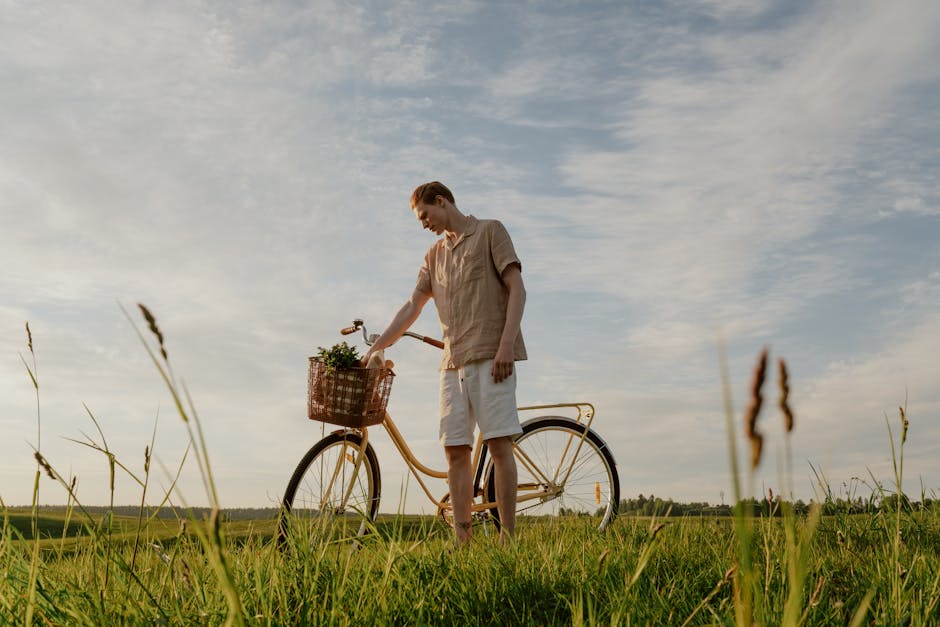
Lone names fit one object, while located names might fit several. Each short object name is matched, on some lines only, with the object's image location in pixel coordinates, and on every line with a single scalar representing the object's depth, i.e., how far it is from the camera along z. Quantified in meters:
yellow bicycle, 5.94
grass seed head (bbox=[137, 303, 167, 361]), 1.05
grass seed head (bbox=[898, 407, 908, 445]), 2.19
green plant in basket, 5.53
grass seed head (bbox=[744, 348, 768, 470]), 0.73
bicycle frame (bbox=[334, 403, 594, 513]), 6.32
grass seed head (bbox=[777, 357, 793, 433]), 0.84
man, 5.00
